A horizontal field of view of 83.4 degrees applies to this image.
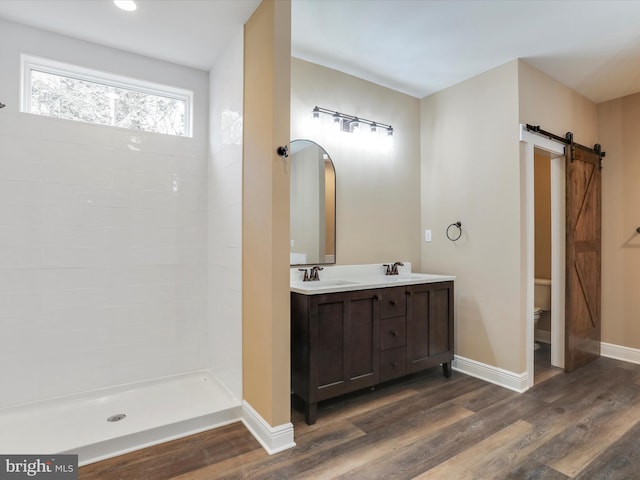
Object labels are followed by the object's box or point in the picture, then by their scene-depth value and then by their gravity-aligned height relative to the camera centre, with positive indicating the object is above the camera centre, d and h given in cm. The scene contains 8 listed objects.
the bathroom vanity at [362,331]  234 -66
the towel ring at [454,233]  336 +6
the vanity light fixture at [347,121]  304 +107
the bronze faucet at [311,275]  285 -28
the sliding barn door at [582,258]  329 -18
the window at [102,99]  247 +108
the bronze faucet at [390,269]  338 -27
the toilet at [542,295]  400 -63
